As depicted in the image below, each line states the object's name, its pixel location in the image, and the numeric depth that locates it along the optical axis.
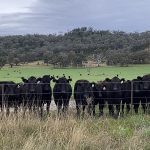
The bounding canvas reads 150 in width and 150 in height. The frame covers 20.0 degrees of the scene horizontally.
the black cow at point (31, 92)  15.08
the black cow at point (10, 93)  14.81
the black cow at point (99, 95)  15.52
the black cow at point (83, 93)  14.95
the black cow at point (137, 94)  15.34
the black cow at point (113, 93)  15.39
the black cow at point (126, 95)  15.38
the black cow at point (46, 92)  15.71
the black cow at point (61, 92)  15.56
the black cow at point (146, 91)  15.57
